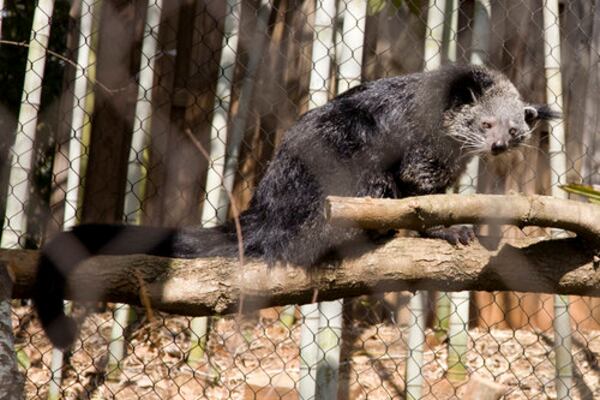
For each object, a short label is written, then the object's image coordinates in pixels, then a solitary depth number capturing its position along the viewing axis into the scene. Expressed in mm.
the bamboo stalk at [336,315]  6180
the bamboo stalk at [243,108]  7156
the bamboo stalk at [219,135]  6754
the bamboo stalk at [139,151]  6605
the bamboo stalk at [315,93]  6277
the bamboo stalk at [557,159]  6645
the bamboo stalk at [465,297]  6766
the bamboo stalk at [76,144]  6590
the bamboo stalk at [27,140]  6199
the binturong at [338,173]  4875
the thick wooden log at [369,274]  4668
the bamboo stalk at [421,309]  6582
